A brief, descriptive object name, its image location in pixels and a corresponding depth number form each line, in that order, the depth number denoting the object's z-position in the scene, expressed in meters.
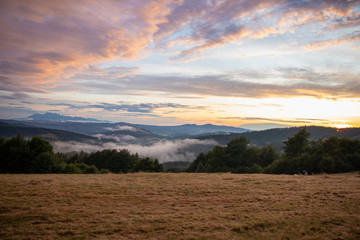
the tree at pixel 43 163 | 38.81
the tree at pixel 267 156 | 62.03
